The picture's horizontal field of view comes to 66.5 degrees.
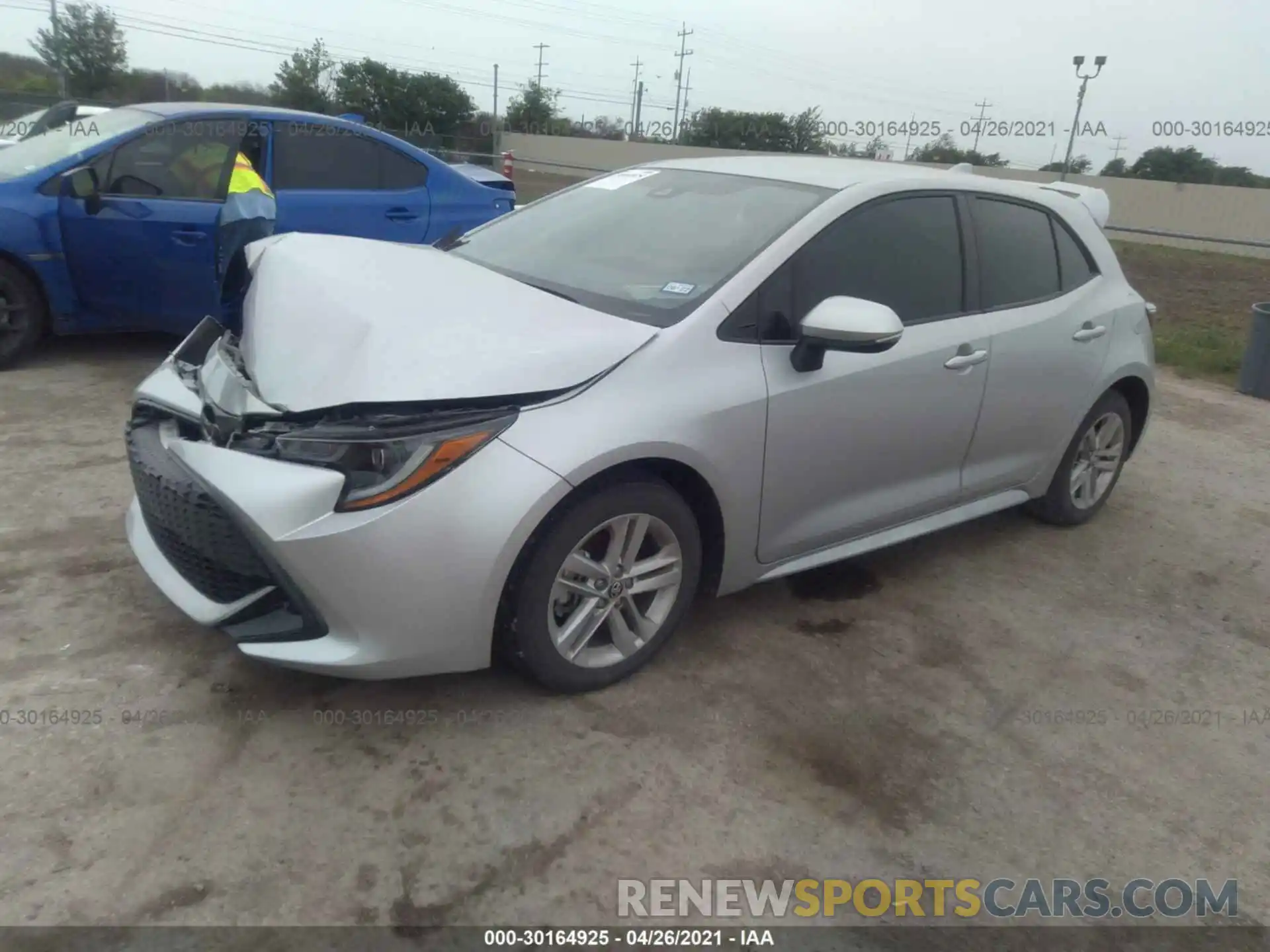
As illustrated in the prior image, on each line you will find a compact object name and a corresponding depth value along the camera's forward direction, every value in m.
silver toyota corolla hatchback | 2.47
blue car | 5.38
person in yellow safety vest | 4.72
